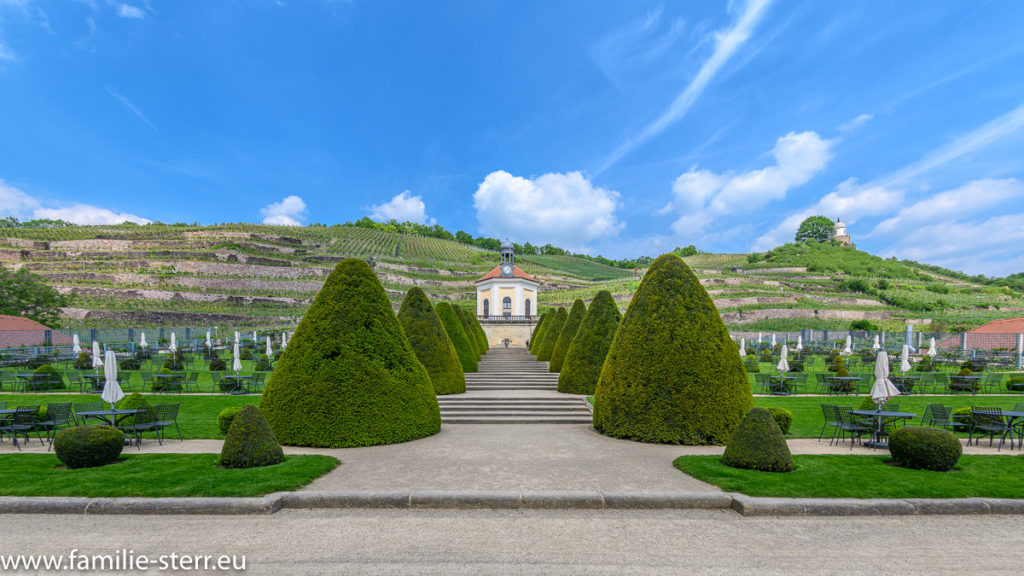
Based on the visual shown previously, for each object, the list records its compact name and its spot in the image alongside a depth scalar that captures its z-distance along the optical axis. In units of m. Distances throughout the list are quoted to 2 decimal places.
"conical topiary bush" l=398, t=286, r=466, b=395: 16.36
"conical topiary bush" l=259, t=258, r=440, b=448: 10.30
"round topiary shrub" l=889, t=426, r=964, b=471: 8.10
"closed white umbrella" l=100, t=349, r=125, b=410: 10.45
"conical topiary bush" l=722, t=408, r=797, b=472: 8.01
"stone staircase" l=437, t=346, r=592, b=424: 14.03
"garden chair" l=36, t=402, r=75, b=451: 10.83
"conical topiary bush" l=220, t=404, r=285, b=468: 8.09
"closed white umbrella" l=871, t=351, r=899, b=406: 10.05
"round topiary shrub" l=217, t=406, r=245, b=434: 10.94
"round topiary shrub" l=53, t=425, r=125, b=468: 8.17
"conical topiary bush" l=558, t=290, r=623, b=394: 16.20
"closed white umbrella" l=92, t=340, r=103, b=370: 19.25
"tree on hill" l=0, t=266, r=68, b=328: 43.16
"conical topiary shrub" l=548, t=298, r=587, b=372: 20.55
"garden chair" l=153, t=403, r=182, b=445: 10.95
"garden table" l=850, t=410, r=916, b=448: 9.97
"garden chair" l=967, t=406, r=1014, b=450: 10.66
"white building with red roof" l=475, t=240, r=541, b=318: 53.06
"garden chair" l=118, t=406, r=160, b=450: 10.55
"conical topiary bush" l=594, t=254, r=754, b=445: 10.60
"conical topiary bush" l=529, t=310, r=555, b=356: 30.97
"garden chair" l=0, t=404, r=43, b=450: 10.51
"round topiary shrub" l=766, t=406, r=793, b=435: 11.28
